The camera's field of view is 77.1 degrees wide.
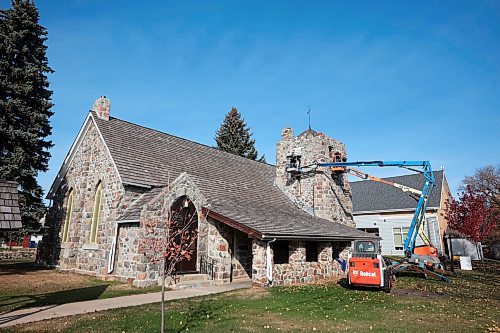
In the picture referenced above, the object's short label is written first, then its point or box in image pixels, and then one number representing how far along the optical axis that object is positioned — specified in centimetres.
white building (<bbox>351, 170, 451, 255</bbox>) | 2883
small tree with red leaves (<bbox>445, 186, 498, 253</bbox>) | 2178
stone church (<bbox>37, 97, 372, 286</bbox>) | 1372
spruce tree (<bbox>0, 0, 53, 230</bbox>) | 1656
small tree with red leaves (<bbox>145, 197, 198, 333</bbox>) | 1305
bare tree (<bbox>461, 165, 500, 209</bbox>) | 4169
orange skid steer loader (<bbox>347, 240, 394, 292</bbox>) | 1251
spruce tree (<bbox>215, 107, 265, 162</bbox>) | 4678
